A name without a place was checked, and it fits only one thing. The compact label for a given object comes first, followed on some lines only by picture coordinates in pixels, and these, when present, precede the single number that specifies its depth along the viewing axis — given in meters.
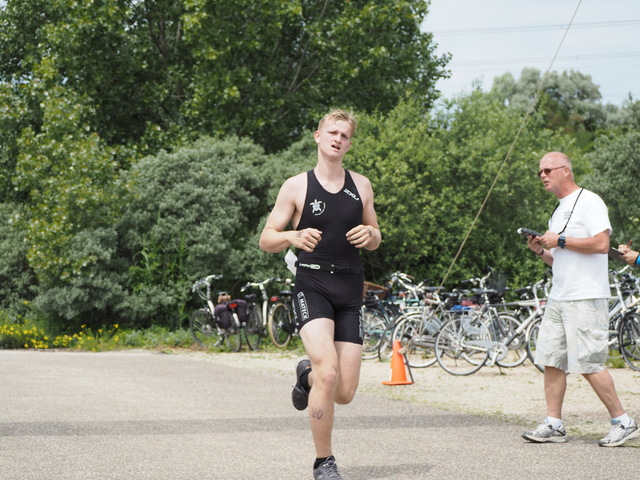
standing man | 6.45
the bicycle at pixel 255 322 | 17.17
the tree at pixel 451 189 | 19.59
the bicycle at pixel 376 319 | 15.12
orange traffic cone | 10.90
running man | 4.96
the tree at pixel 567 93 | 57.59
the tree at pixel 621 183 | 21.20
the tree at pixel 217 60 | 24.39
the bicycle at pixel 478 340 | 12.40
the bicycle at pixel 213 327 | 17.02
